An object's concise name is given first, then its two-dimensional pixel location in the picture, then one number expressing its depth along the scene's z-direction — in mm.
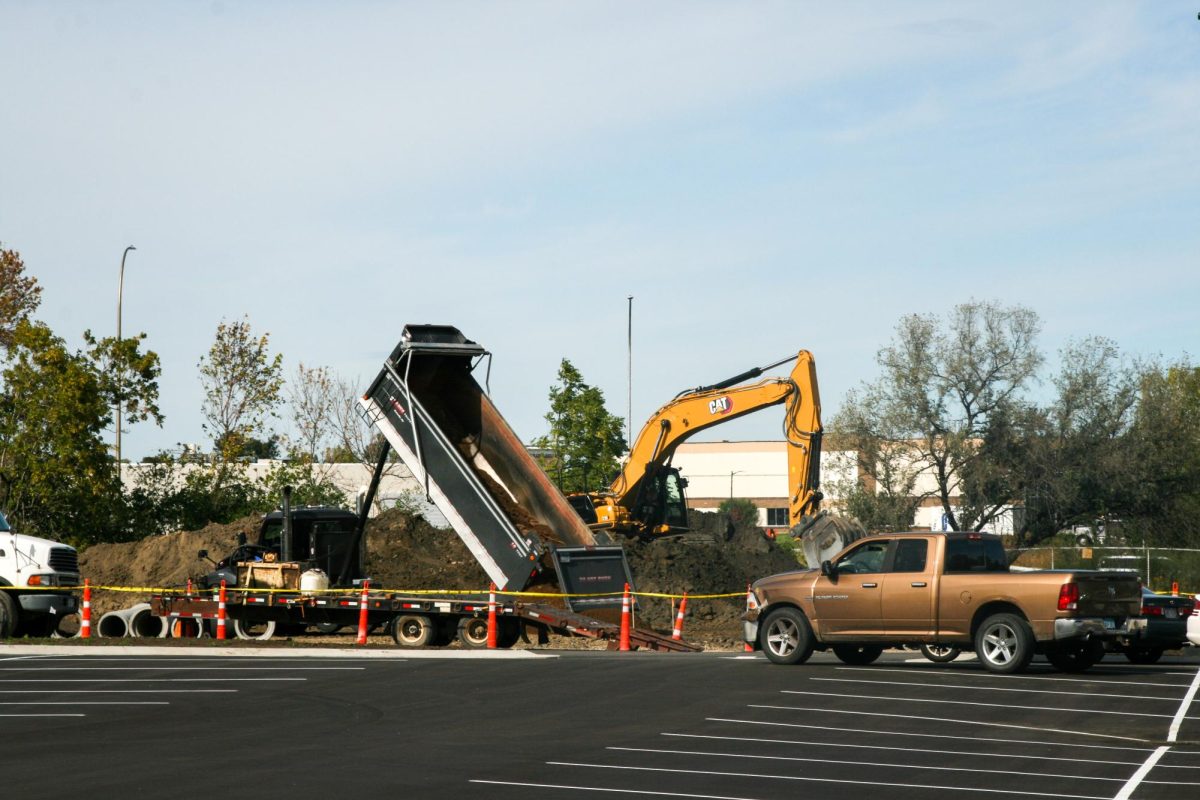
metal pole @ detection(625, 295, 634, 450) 70812
